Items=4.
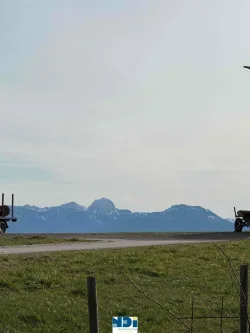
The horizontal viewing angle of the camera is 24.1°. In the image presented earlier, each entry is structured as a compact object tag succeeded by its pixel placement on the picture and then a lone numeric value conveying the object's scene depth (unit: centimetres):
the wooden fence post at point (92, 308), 929
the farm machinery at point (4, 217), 5550
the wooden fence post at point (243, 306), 1102
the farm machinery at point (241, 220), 5891
